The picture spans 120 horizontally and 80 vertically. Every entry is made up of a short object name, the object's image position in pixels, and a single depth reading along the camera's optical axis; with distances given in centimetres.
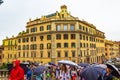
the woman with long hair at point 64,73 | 401
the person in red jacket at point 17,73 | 318
